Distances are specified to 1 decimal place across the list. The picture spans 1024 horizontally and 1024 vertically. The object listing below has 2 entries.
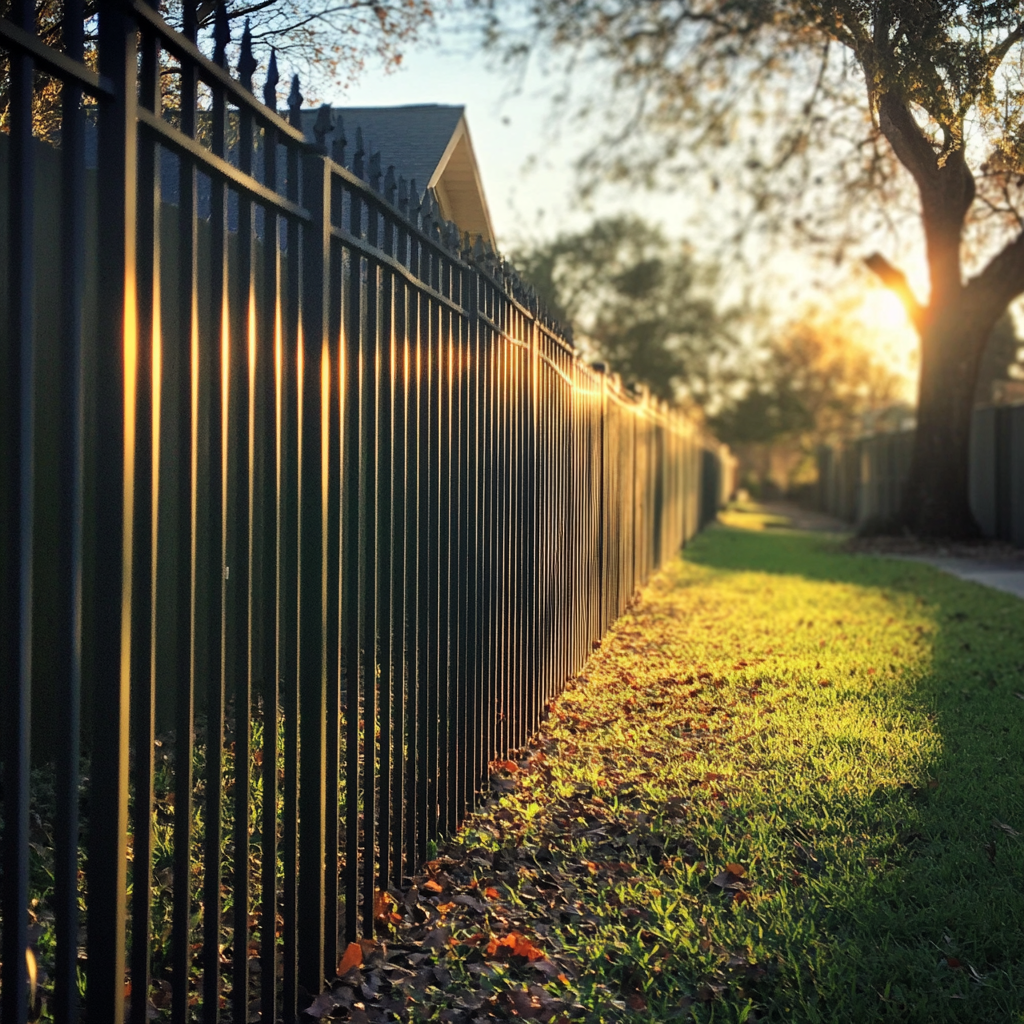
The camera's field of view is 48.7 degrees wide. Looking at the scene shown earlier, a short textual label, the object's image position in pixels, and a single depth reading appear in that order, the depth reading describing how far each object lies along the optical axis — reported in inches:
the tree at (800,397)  2620.6
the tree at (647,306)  1978.3
